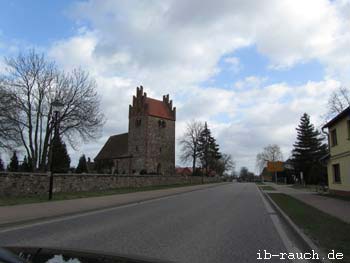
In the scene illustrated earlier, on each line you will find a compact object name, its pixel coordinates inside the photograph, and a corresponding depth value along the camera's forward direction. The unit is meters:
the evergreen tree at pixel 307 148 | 68.38
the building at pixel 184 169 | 140.06
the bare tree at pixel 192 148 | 79.99
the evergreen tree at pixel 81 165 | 63.62
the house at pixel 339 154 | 26.11
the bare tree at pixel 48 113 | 36.66
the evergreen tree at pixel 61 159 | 60.88
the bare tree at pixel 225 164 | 120.81
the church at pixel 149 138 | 75.38
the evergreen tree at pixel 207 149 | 83.79
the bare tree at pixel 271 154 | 120.29
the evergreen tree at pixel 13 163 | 54.88
